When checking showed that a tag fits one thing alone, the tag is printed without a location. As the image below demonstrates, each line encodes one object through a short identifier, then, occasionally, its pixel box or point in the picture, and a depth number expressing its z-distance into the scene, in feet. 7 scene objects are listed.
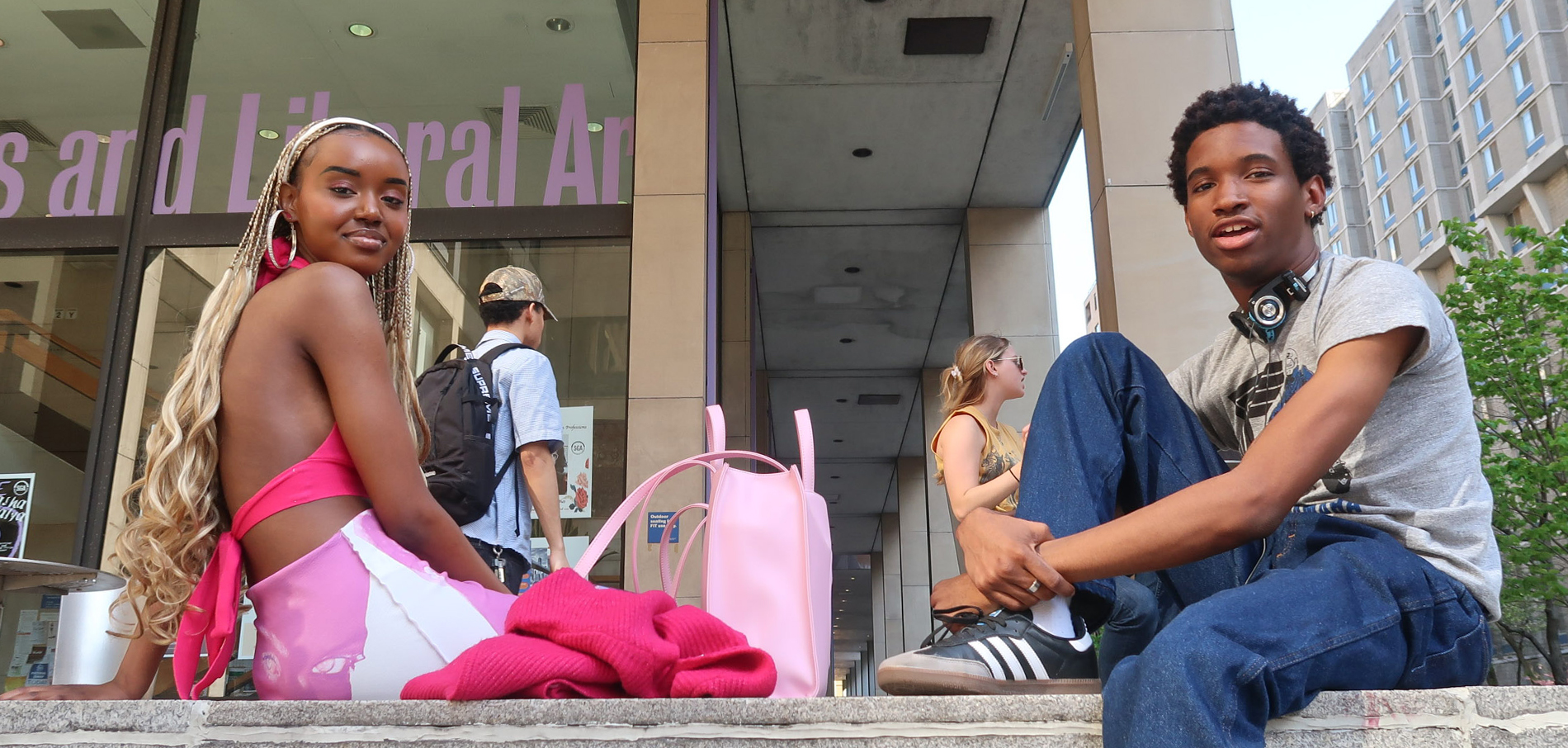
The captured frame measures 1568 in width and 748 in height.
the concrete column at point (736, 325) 40.24
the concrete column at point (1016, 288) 39.65
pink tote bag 6.42
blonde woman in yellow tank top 14.51
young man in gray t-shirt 4.33
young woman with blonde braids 5.39
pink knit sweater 4.58
